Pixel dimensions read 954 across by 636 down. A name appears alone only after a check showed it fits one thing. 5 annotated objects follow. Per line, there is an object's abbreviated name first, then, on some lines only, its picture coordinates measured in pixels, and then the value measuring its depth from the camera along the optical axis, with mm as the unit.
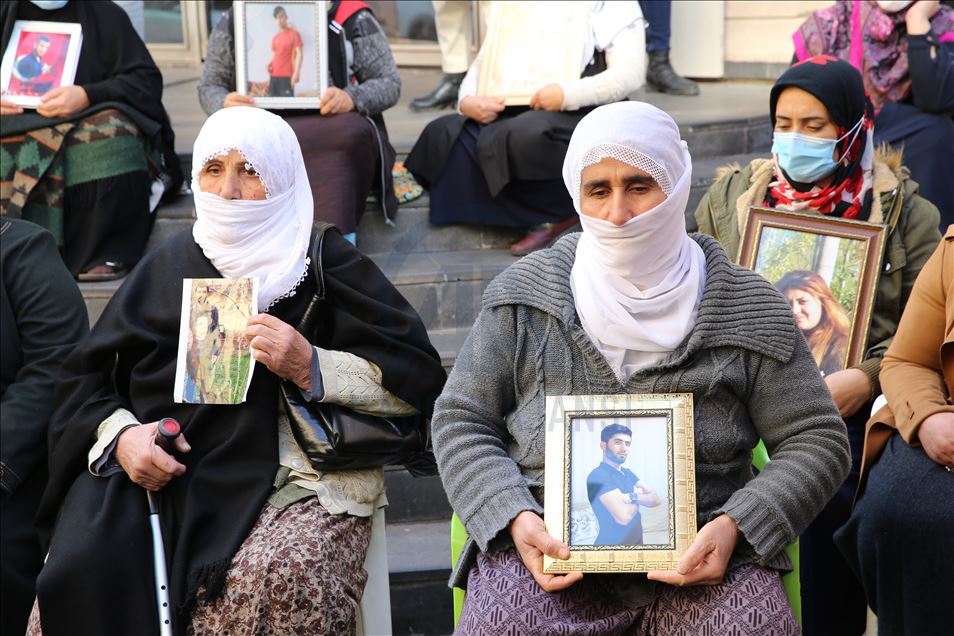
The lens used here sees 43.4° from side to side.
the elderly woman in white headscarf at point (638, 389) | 2689
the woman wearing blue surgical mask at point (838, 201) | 3574
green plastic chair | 2801
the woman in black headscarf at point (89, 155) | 5129
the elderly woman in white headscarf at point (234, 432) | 3025
